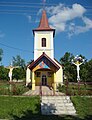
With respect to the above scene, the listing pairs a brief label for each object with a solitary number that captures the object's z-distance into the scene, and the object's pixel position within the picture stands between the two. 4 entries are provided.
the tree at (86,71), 20.43
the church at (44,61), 11.17
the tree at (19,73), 25.20
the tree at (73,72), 20.48
